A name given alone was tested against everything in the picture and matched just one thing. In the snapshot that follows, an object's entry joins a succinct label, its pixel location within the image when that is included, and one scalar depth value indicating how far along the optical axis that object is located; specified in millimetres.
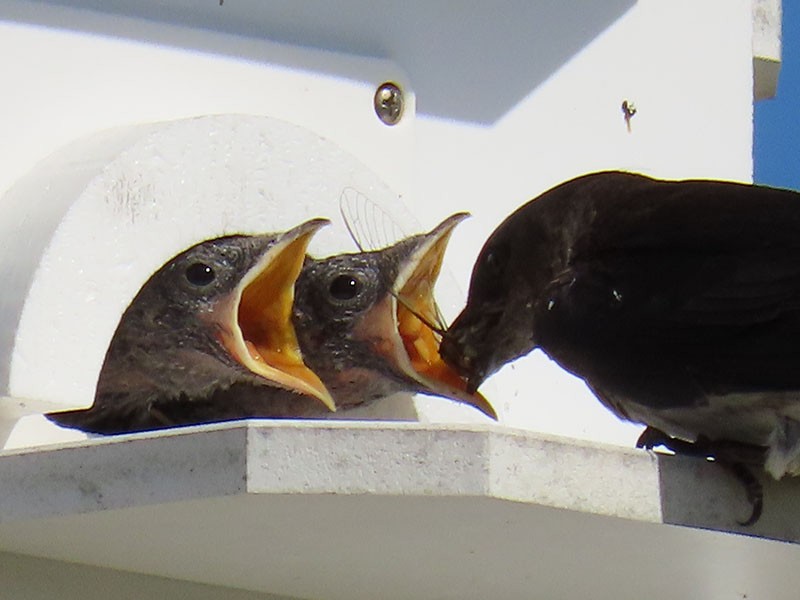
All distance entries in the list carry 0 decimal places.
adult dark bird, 4754
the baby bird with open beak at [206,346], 5711
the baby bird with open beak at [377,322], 5629
